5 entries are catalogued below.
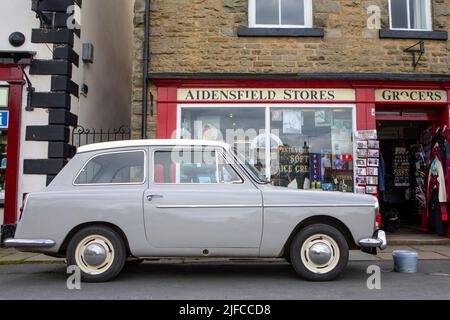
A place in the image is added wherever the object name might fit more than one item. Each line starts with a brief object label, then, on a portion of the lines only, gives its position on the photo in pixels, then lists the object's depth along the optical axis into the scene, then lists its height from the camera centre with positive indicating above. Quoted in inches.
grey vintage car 228.8 -16.7
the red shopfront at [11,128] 368.8 +49.3
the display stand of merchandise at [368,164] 382.6 +20.8
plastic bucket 265.0 -39.4
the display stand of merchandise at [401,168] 458.9 +21.2
